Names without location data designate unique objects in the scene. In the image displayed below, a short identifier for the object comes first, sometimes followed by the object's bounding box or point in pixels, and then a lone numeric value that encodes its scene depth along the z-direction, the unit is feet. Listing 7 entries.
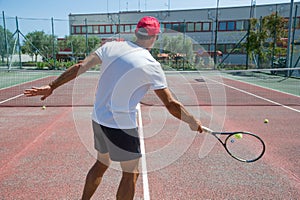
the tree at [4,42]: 64.46
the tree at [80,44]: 78.36
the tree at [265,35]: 66.69
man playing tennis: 6.29
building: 104.06
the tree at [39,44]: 75.04
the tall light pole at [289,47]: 56.85
